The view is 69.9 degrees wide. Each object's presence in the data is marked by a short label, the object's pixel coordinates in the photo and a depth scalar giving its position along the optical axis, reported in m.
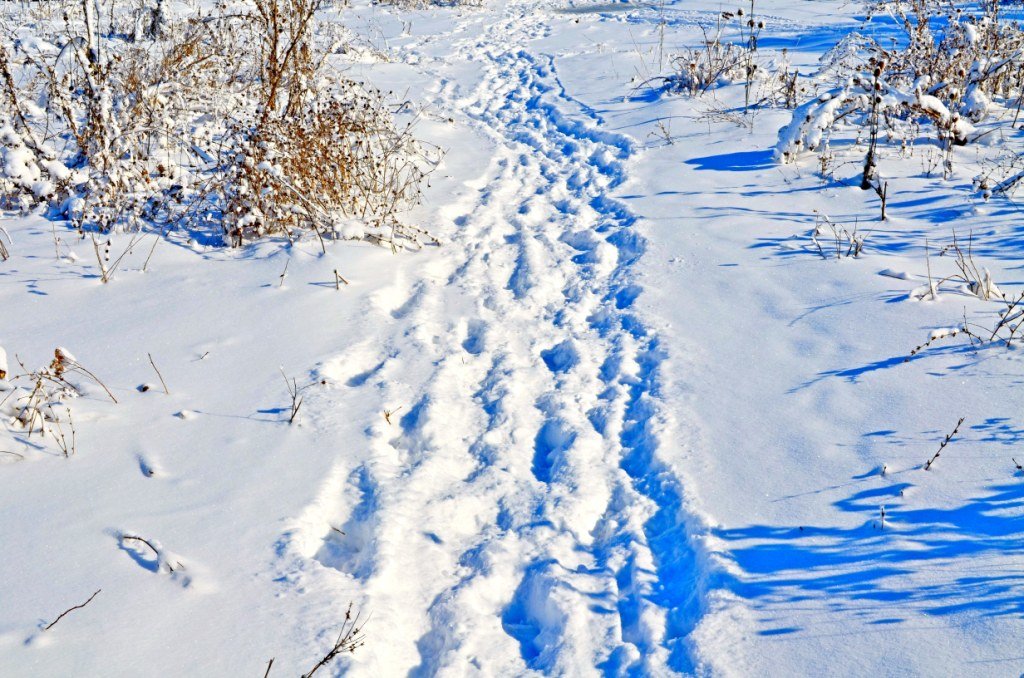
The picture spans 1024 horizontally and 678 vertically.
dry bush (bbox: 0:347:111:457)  2.69
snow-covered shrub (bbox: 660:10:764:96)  7.72
